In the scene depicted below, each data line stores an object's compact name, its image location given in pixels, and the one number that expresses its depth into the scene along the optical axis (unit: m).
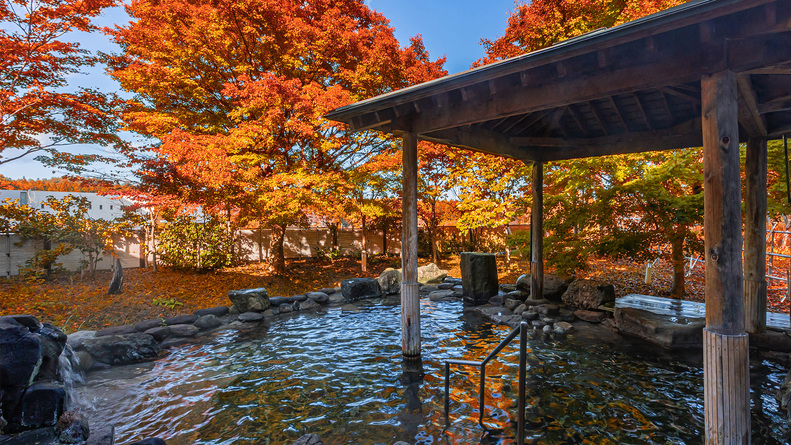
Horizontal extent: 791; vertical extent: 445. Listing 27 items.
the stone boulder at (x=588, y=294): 7.82
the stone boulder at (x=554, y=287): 8.81
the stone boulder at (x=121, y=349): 5.54
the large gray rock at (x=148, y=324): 6.80
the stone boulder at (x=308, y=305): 9.02
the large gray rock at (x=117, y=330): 6.32
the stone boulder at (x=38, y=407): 3.49
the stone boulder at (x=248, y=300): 8.30
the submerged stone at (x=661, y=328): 5.72
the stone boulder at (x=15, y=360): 3.50
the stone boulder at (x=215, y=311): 7.93
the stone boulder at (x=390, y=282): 10.83
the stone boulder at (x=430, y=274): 12.13
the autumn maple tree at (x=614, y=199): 6.96
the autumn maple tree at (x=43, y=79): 7.31
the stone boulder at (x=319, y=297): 9.50
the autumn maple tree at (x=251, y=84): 8.43
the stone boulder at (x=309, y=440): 3.22
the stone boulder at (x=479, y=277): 9.51
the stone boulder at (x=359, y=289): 9.88
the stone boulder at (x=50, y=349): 4.05
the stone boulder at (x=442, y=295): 10.06
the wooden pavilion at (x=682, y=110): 2.79
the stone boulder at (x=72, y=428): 3.30
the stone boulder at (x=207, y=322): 7.38
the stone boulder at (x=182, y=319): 7.23
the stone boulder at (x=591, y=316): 7.32
